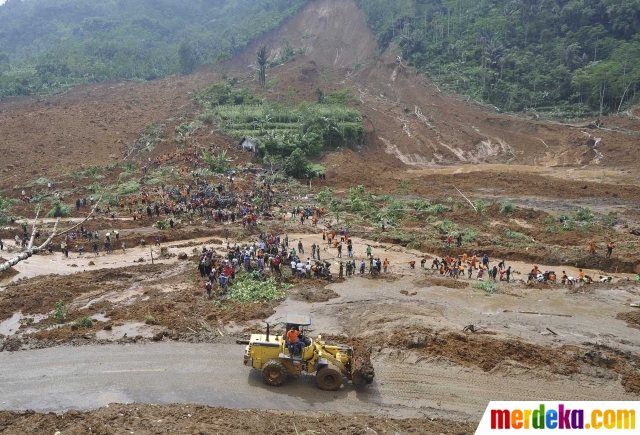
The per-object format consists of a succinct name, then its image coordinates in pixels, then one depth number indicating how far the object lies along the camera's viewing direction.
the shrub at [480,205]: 35.89
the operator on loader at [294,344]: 14.44
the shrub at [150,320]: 19.02
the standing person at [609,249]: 26.28
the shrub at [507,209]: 35.59
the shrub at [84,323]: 18.72
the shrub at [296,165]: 47.56
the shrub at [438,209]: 36.69
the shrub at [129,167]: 46.97
